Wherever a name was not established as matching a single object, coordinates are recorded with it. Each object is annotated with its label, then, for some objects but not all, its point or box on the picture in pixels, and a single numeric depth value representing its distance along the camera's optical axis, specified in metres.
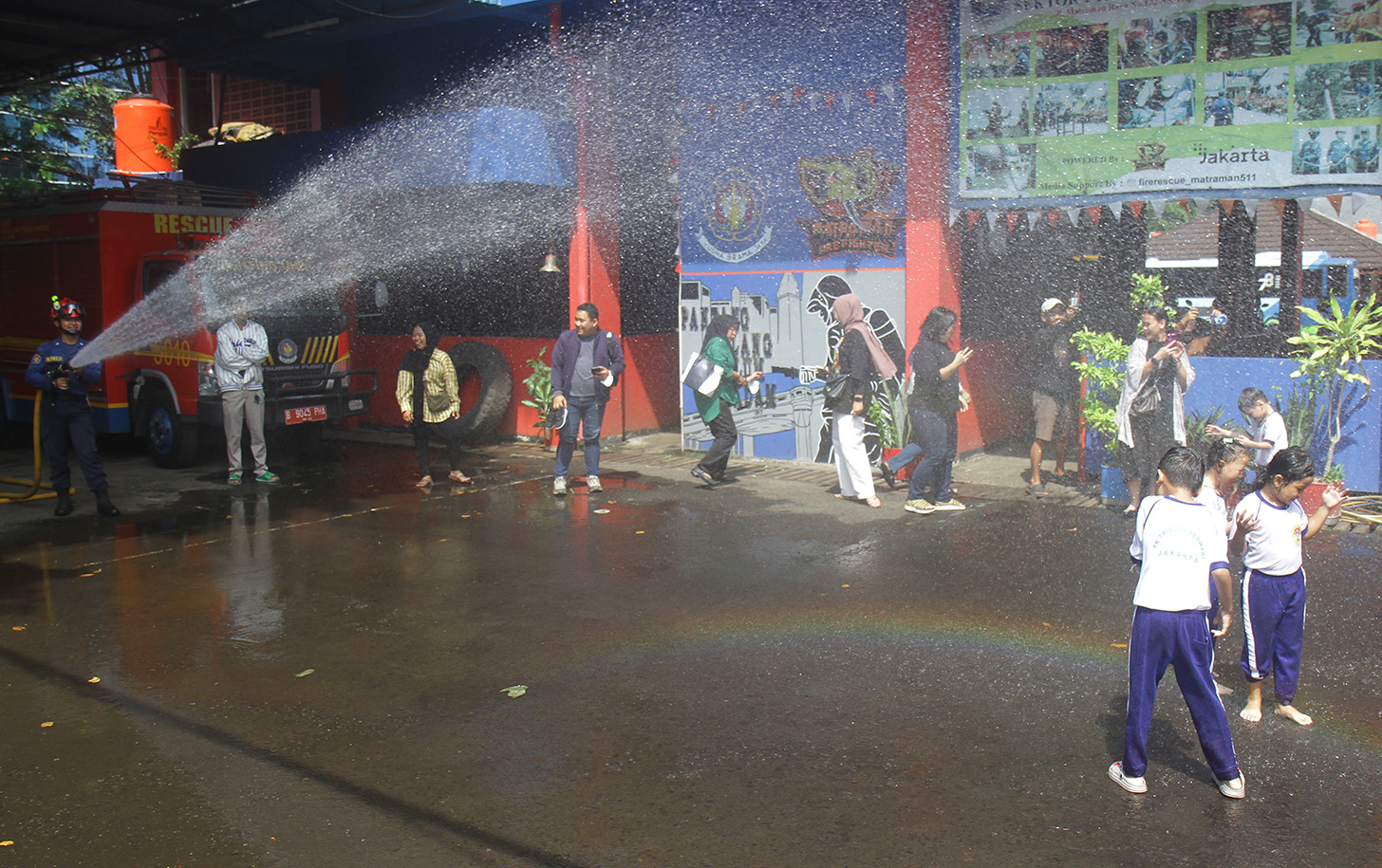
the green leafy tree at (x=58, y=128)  19.44
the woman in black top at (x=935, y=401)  8.69
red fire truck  11.57
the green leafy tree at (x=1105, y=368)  8.90
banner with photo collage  8.01
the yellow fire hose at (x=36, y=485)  9.86
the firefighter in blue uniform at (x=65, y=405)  9.12
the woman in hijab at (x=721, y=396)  9.80
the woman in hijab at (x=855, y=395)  9.12
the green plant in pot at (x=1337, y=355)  8.10
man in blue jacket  9.62
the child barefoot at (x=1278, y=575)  4.42
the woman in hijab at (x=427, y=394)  10.28
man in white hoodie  10.51
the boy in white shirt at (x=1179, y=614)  3.87
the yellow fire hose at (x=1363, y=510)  8.09
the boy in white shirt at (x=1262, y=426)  7.48
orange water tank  20.66
